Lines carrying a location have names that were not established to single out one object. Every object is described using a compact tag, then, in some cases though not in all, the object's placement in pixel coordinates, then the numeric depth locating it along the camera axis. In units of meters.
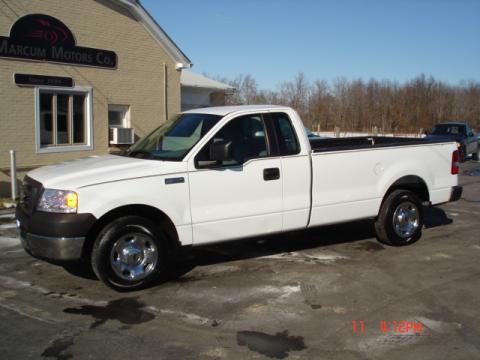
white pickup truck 5.06
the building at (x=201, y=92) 18.41
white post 11.15
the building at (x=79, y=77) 11.75
